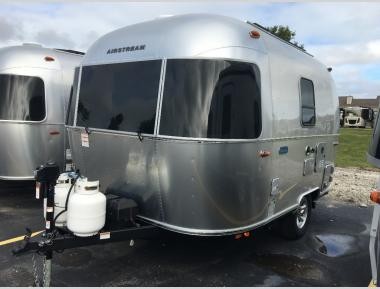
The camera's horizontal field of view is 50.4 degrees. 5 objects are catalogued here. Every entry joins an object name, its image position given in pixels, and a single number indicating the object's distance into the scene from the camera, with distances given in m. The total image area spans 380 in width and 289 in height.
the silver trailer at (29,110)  7.43
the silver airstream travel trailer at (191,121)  4.15
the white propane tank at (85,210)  3.90
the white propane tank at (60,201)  4.15
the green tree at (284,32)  27.70
